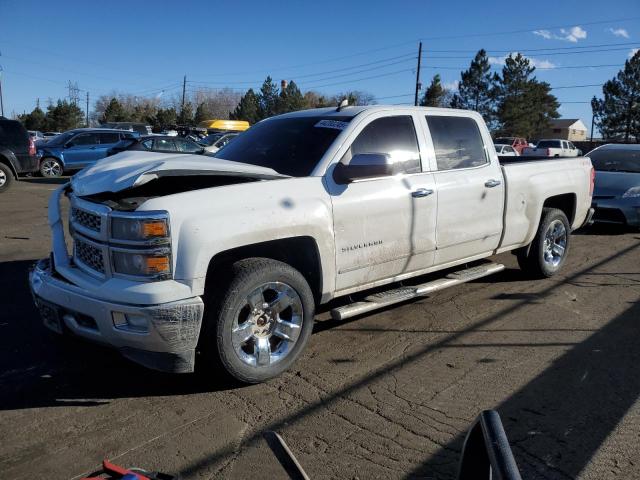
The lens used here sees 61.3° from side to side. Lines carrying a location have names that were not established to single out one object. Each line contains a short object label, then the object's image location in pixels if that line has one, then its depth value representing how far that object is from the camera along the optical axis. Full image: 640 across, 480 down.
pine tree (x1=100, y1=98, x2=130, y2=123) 63.84
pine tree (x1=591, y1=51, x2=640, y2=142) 55.25
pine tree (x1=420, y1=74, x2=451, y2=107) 55.09
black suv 13.43
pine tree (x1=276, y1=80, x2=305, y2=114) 71.06
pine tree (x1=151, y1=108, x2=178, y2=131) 63.59
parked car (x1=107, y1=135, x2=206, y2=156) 15.58
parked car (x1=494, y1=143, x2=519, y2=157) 26.63
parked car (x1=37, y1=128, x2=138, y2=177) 18.17
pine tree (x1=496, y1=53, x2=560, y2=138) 57.44
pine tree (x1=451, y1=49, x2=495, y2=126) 57.44
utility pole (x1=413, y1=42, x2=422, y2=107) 41.59
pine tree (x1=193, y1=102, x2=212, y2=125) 66.31
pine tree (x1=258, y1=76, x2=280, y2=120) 75.81
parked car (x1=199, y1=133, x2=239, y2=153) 20.46
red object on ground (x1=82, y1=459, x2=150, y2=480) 2.16
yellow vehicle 36.13
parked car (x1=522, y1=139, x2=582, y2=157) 35.99
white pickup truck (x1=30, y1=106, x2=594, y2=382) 3.17
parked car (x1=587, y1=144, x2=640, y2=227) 9.30
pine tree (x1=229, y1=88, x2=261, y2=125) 72.06
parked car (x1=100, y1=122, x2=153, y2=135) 35.56
